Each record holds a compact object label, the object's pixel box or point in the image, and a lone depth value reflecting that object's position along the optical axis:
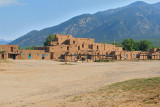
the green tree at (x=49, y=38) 78.04
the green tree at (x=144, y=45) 90.00
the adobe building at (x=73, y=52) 51.12
